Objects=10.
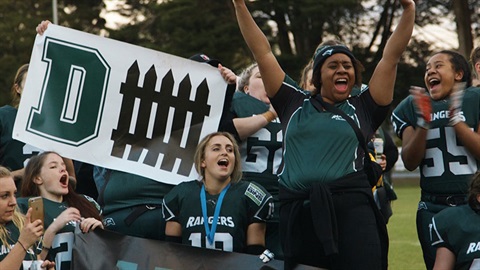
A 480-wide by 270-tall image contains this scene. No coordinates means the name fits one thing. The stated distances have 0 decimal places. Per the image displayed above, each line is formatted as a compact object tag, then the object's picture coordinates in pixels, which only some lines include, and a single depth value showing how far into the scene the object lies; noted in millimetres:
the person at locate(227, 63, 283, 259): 14117
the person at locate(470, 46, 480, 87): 14195
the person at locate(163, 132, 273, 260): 12844
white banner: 14750
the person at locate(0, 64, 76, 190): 15375
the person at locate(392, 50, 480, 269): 13281
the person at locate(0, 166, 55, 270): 11406
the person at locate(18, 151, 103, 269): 13586
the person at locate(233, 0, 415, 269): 10914
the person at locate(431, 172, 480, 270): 11891
